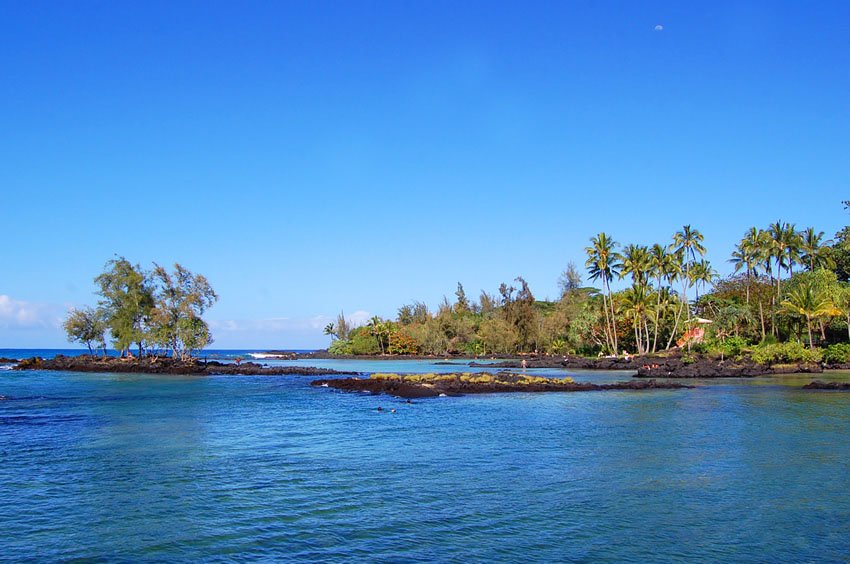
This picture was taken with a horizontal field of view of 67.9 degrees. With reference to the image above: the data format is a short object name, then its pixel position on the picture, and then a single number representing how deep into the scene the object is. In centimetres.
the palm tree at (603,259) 8044
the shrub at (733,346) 7024
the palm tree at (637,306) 7738
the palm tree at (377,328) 12043
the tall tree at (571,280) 13600
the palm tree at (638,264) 8100
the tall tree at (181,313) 7025
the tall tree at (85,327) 7816
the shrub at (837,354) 6156
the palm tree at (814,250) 7931
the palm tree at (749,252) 7769
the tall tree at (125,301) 7350
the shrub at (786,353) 6012
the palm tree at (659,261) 8024
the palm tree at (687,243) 7794
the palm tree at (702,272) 8369
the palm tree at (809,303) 6191
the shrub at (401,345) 11969
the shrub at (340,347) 12675
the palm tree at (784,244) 7481
